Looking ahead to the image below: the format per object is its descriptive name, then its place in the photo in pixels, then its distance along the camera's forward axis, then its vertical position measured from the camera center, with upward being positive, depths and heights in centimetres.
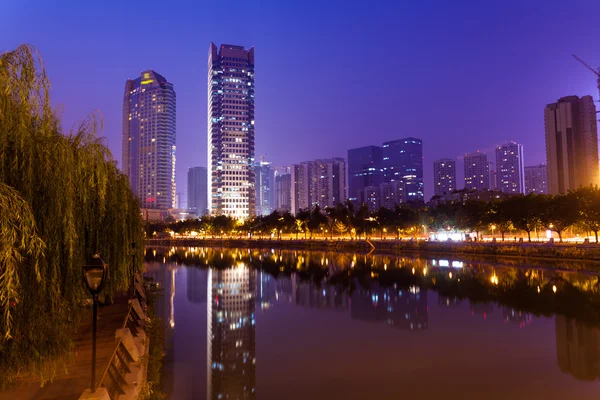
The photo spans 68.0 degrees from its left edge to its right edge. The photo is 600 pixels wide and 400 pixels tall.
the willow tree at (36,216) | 772 +29
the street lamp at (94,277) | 877 -90
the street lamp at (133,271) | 1811 -168
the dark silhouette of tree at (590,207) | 5559 +229
